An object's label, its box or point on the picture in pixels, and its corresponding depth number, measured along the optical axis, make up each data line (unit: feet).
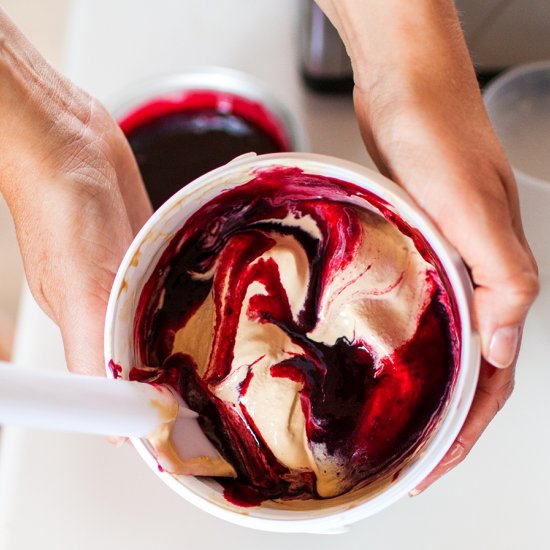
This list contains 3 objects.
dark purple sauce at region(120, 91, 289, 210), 2.49
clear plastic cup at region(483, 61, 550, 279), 2.46
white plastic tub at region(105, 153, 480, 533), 1.47
